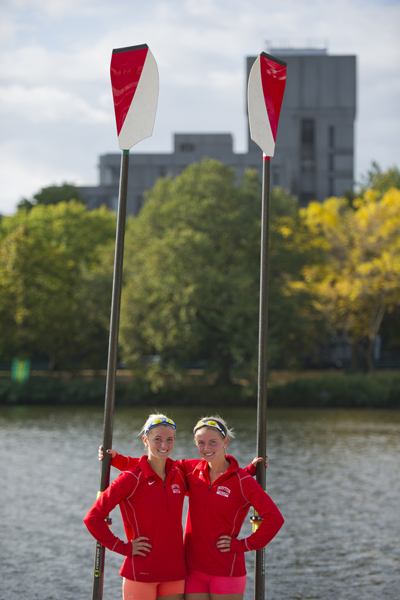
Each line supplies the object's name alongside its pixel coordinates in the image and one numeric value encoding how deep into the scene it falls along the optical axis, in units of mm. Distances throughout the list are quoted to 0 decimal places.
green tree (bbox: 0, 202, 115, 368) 40469
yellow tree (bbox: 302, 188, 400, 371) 40562
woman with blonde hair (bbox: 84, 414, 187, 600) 4621
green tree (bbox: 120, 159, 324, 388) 34188
